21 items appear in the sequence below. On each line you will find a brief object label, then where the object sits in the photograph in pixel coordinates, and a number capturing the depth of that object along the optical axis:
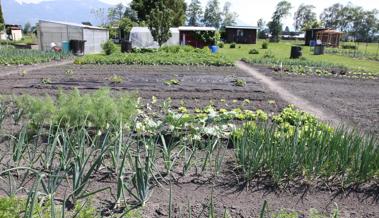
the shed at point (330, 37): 45.79
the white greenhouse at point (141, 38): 32.75
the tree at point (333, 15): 85.54
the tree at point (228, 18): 90.38
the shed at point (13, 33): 49.08
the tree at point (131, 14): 55.48
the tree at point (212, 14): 91.50
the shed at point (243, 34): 47.91
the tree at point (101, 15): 60.55
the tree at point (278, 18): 61.23
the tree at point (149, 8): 41.28
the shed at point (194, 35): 33.44
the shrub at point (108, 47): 22.11
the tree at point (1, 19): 32.84
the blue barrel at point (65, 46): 22.50
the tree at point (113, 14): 58.41
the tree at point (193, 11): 85.75
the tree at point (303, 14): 98.06
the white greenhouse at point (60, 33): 24.55
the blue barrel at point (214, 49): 27.50
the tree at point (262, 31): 67.44
